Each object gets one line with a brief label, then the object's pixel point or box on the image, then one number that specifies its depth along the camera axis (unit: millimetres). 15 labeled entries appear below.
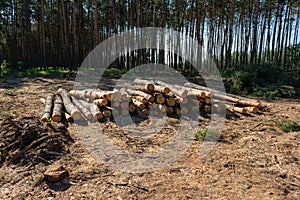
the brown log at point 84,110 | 5602
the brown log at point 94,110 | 5660
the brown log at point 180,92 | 6237
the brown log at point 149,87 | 6316
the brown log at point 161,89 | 6027
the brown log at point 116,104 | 6008
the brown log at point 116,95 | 5848
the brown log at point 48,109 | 5243
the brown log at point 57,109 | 5348
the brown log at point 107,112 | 5844
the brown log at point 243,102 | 6797
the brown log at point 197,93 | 6250
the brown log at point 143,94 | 6148
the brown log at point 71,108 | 5555
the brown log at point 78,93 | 7308
